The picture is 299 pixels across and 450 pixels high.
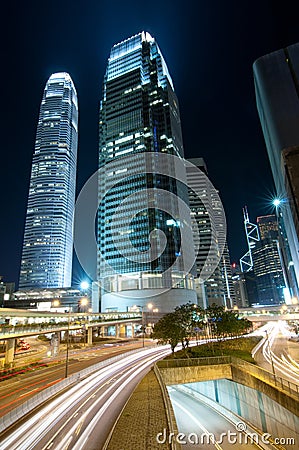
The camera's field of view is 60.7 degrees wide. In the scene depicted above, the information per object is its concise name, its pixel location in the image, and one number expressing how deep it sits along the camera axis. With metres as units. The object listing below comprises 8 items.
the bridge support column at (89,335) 74.67
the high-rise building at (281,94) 57.53
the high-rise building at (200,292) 163.95
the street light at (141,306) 118.10
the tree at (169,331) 45.66
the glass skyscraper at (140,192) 125.69
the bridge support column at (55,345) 54.76
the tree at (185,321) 48.12
